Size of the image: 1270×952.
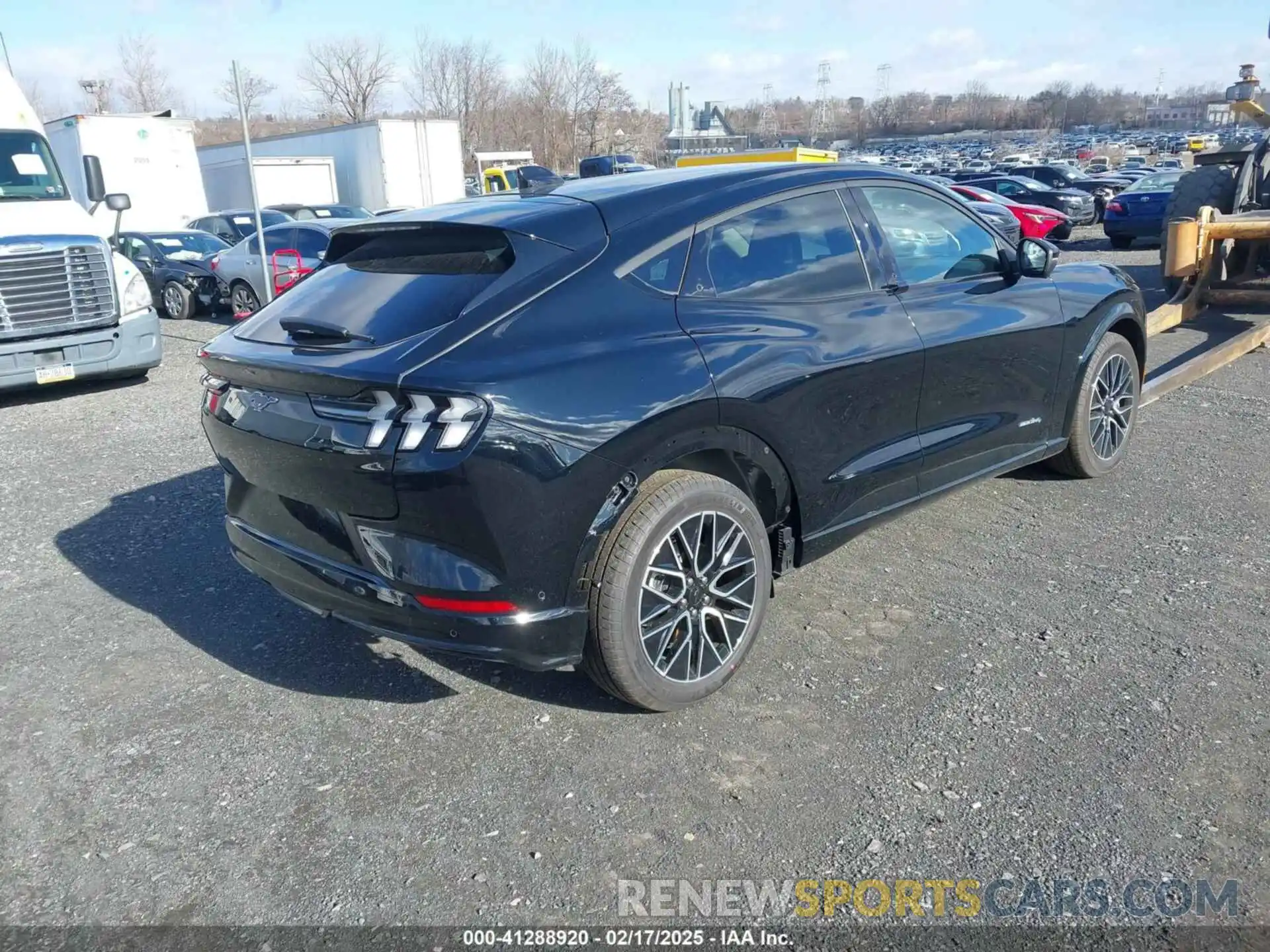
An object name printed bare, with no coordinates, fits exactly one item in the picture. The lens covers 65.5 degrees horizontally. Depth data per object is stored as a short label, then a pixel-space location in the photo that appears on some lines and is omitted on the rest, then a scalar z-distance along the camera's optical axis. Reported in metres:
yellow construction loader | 8.01
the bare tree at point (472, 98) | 58.03
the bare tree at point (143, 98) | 67.53
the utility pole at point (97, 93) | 33.78
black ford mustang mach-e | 2.89
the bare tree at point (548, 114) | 56.94
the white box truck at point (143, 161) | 20.36
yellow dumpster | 13.00
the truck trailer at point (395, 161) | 26.25
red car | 19.89
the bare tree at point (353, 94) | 59.94
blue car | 18.17
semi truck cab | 8.50
